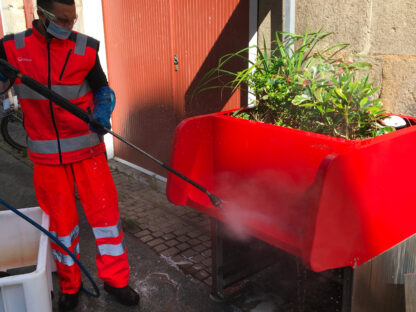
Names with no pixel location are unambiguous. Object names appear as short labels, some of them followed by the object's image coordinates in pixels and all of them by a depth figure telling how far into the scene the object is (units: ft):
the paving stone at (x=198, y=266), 11.12
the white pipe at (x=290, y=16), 9.12
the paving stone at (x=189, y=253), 11.78
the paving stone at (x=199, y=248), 12.07
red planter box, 5.60
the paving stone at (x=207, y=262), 11.30
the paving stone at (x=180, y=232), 13.14
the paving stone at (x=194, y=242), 12.48
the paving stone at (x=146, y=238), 12.78
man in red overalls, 8.23
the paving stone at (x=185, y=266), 11.09
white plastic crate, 8.47
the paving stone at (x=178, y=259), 11.57
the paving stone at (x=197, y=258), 11.52
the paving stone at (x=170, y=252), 11.92
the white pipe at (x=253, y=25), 11.31
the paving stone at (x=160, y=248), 12.16
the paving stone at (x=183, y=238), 12.69
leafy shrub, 6.84
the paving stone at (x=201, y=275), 10.68
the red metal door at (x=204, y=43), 12.45
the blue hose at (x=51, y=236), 7.30
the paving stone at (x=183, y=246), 12.21
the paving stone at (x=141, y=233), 13.13
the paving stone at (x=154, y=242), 12.53
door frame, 18.17
